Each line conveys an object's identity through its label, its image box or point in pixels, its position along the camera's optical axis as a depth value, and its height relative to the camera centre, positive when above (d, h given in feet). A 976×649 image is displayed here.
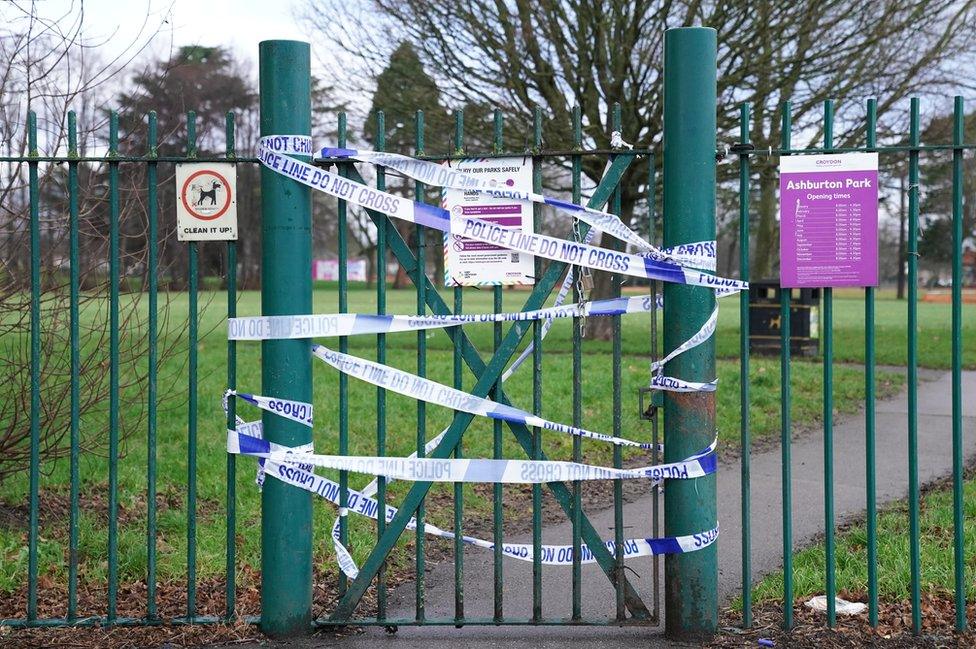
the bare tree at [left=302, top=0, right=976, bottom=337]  53.93 +13.47
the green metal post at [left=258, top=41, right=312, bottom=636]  14.51 -0.74
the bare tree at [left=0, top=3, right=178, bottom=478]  18.22 +0.93
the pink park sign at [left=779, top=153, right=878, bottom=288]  14.24 +1.01
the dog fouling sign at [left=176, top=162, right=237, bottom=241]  14.56 +1.36
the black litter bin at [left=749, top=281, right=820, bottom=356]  56.08 -1.73
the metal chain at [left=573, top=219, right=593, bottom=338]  14.49 +0.13
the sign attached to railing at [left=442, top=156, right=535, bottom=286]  14.48 +0.99
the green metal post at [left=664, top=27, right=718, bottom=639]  14.17 -0.34
